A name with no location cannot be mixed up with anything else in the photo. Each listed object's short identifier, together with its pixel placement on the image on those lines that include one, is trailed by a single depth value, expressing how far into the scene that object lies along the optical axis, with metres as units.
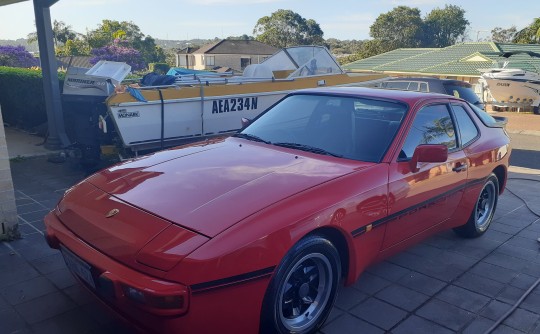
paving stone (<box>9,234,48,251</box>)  4.18
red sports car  2.27
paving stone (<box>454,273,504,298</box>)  3.64
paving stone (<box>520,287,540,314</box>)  3.39
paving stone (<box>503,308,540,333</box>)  3.14
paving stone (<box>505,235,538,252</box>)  4.60
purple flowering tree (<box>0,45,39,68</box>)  26.34
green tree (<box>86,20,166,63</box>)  48.12
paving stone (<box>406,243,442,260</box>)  4.29
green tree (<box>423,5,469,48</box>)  57.62
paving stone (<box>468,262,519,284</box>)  3.88
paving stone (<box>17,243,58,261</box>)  3.95
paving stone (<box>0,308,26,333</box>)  2.92
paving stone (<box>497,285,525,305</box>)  3.52
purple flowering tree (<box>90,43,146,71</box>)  39.61
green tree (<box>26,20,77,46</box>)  58.55
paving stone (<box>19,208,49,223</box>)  4.88
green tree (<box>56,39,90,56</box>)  44.56
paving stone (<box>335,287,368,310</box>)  3.35
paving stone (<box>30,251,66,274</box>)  3.73
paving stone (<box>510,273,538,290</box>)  3.75
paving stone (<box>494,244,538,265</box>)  4.34
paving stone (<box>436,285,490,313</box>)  3.40
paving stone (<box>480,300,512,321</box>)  3.27
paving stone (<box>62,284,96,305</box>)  3.27
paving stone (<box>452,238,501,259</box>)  4.39
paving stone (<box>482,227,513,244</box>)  4.79
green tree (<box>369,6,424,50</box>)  54.34
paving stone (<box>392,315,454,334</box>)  3.05
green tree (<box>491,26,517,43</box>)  62.84
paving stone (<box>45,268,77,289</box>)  3.50
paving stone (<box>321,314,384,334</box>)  3.02
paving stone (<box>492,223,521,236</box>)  5.00
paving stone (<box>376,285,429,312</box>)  3.39
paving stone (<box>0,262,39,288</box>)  3.52
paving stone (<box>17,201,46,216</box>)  5.15
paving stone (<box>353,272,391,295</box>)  3.60
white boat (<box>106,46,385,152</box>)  6.88
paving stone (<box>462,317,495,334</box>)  3.08
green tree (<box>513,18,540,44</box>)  30.39
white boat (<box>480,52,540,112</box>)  17.69
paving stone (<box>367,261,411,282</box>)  3.84
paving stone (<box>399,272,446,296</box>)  3.63
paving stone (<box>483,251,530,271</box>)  4.13
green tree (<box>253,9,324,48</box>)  66.56
